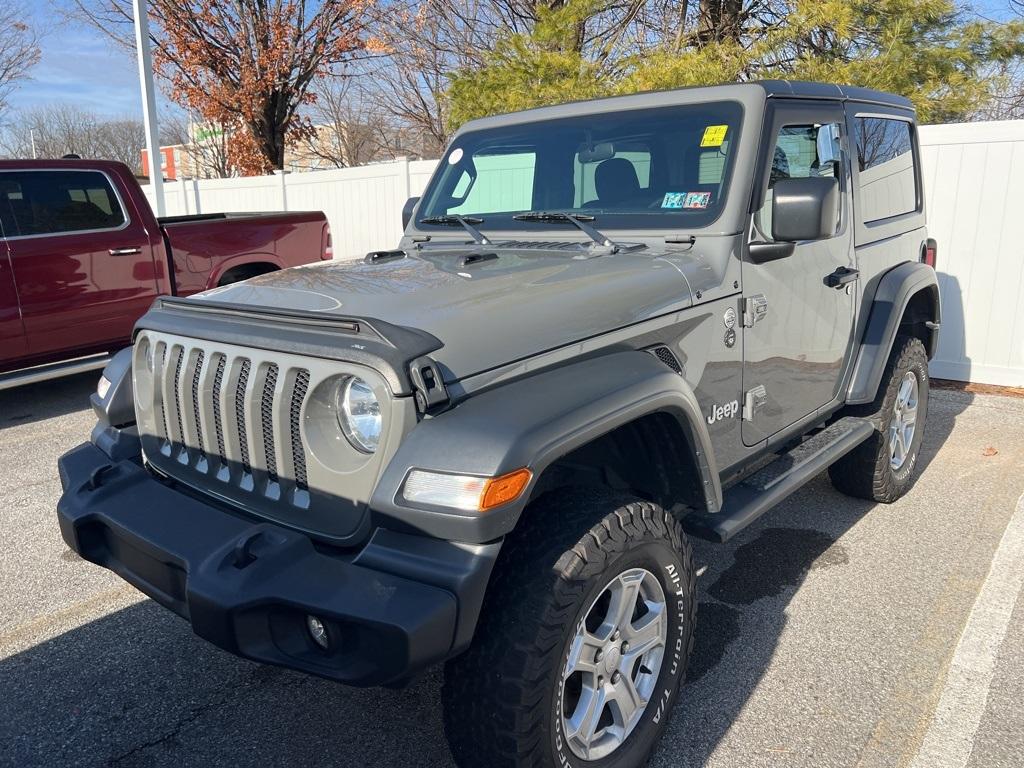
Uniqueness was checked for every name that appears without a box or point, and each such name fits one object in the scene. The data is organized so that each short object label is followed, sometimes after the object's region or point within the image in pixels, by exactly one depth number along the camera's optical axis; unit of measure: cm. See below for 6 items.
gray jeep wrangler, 199
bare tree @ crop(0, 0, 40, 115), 2411
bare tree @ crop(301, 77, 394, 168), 2875
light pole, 1278
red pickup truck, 629
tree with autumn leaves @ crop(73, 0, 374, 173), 1870
